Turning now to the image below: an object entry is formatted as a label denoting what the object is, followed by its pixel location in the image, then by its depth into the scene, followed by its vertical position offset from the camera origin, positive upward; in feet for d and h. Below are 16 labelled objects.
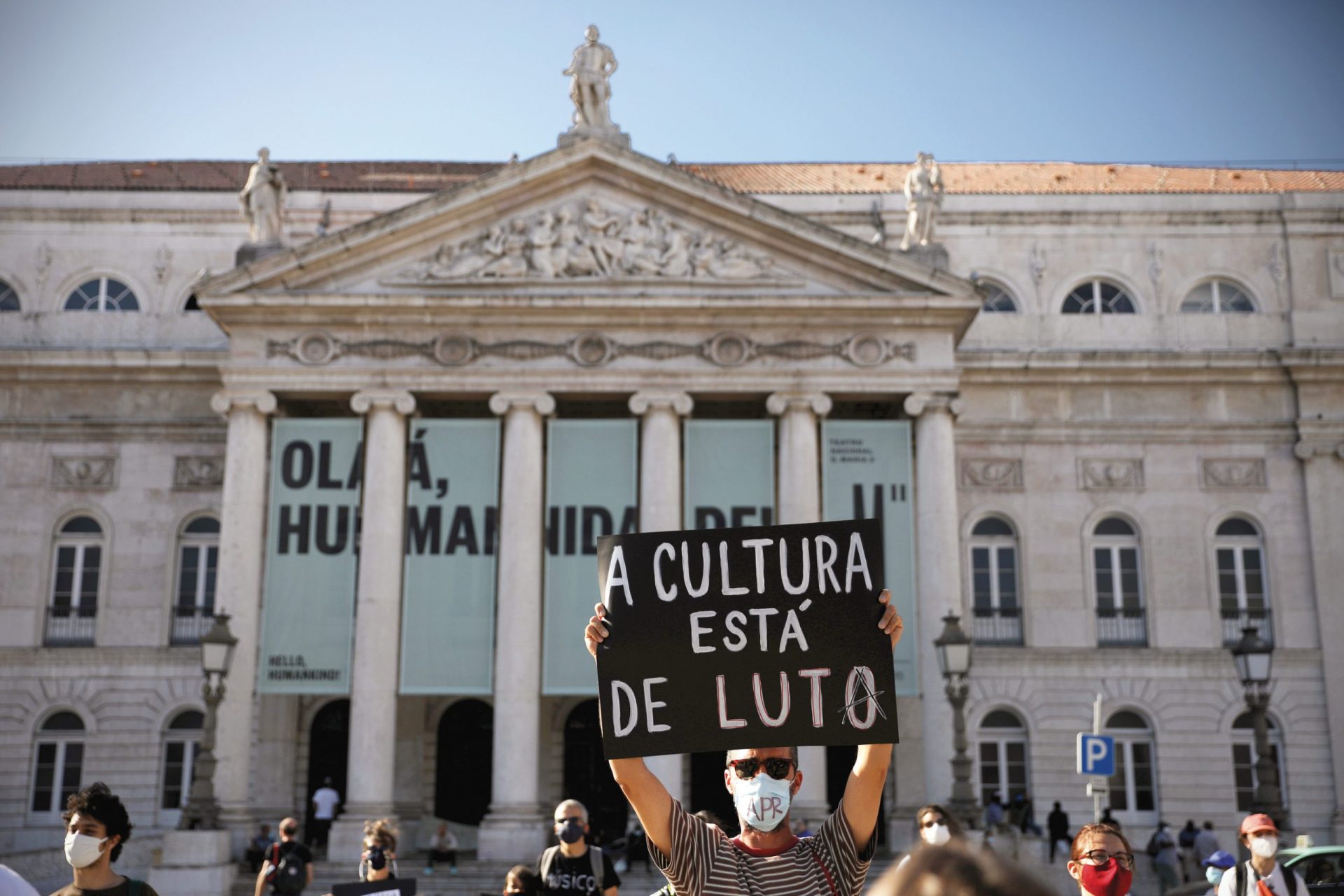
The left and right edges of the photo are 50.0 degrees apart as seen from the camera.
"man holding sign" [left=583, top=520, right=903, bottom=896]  18.04 +1.44
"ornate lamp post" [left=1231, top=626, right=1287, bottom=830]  65.72 +2.54
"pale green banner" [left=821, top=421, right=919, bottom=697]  90.63 +17.05
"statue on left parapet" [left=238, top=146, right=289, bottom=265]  94.84 +35.95
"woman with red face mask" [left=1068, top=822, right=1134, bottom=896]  21.39 -1.54
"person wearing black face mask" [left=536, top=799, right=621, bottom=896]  33.76 -2.41
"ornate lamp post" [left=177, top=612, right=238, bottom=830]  75.56 +1.06
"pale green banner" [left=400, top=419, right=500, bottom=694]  88.94 +12.33
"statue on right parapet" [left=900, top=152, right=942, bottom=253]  96.43 +36.20
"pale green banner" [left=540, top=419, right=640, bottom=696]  89.10 +15.01
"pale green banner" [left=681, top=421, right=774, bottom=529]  91.15 +17.72
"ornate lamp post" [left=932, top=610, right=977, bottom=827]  73.41 +2.64
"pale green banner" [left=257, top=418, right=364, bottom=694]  88.38 +12.36
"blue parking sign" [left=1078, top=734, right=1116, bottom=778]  59.52 +0.12
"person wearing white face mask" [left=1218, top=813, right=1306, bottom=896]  28.40 -2.13
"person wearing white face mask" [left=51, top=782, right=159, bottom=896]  20.45 -1.16
